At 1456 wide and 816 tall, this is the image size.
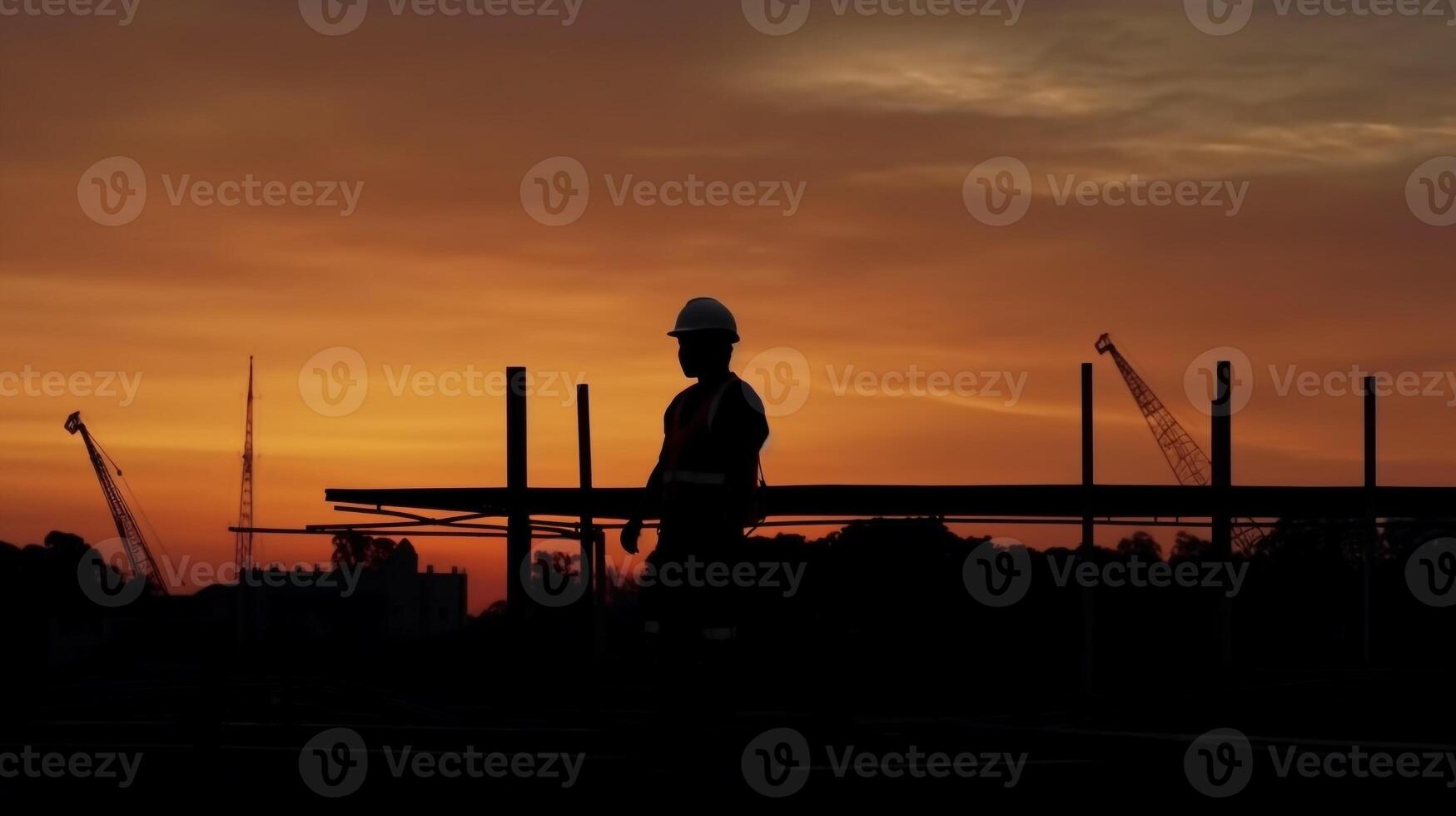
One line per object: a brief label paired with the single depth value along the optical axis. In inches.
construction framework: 1119.6
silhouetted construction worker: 440.5
